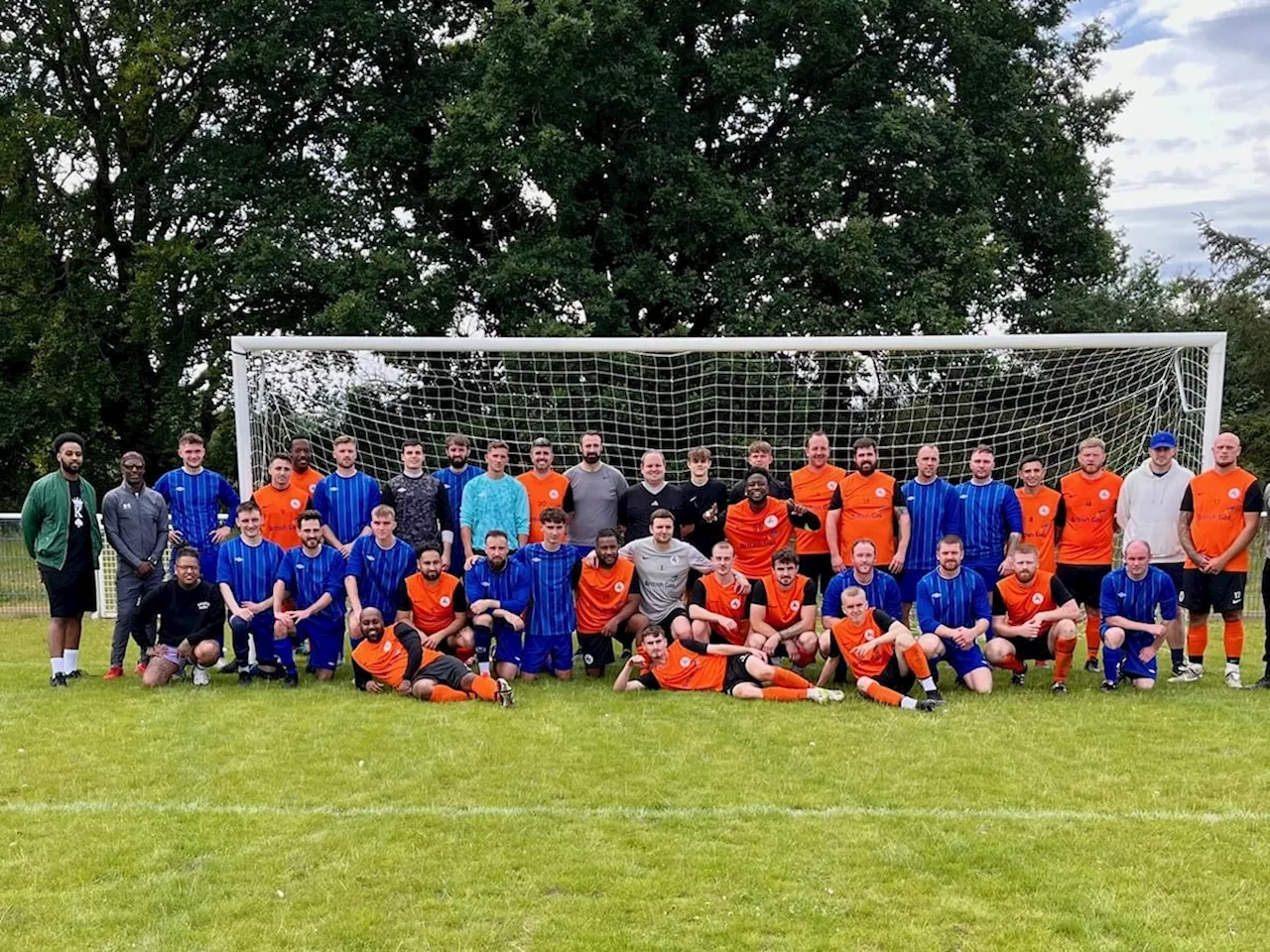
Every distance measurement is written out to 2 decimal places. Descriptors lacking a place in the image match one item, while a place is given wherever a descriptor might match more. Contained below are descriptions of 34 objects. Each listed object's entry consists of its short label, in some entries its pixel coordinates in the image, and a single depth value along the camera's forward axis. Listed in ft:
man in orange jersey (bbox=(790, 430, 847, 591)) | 23.45
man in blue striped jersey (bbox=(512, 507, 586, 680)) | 22.15
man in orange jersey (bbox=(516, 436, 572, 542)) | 23.81
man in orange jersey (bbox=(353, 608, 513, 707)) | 20.03
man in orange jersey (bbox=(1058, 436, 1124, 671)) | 22.85
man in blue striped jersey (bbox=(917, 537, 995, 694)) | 20.51
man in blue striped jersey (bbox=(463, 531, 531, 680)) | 21.57
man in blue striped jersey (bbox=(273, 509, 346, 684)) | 22.03
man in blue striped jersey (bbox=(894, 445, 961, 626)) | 22.71
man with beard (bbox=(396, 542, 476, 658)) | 21.67
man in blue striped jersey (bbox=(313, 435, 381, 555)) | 23.85
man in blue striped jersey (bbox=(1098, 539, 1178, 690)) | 20.93
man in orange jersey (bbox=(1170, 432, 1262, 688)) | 21.20
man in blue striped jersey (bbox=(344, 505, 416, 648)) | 22.12
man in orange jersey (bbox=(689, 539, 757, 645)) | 21.31
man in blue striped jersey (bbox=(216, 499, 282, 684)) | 22.13
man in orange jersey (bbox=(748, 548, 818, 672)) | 21.06
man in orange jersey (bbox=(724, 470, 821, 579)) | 22.86
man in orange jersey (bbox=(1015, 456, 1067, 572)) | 23.35
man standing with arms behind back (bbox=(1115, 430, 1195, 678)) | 22.08
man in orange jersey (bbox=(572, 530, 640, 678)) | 22.41
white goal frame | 24.67
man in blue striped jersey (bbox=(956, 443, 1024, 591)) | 22.54
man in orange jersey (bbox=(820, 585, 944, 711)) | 19.43
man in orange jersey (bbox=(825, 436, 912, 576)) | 22.74
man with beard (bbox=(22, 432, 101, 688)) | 21.80
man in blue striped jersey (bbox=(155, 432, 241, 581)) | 23.38
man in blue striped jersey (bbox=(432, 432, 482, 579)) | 24.25
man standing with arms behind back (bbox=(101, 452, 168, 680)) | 22.68
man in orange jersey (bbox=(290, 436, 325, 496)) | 24.23
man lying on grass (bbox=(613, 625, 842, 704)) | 20.02
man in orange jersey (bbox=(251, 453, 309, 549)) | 23.97
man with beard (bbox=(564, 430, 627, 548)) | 23.76
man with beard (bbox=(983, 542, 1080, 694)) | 20.90
